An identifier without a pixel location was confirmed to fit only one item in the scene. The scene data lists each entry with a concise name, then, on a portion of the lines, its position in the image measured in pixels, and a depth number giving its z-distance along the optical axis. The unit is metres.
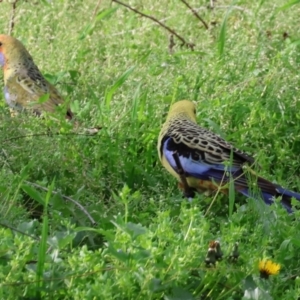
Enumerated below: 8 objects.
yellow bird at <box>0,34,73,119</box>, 10.85
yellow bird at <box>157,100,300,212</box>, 8.48
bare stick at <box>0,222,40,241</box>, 6.64
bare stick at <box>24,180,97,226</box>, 7.81
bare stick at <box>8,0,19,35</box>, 12.93
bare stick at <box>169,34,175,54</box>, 12.73
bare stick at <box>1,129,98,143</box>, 8.90
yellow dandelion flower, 6.40
